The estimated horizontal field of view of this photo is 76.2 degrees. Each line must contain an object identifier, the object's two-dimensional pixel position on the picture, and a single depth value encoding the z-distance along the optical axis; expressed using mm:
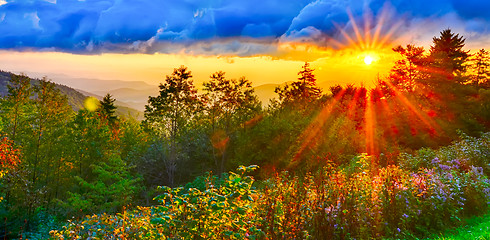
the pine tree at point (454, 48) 40719
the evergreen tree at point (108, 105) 47044
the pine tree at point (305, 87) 53312
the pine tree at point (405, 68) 41162
